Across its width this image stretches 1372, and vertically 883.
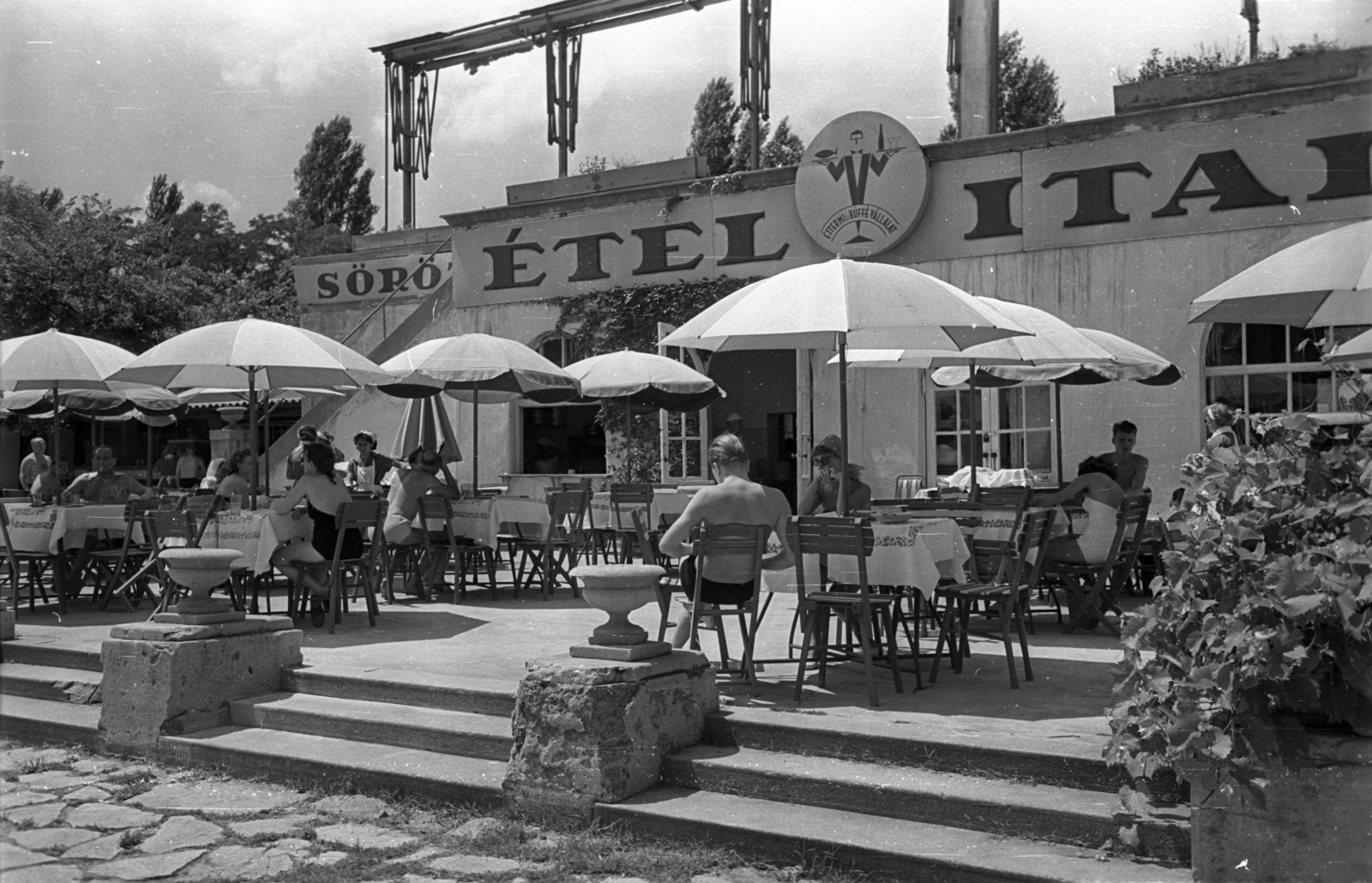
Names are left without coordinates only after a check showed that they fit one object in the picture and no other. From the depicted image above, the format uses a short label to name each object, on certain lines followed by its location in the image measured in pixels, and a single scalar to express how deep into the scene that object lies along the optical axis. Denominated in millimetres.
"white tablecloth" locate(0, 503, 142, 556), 9188
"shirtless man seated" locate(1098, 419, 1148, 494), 8969
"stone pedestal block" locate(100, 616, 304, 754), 6285
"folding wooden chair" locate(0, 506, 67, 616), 8969
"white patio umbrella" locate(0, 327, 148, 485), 9109
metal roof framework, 17188
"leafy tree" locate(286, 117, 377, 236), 41625
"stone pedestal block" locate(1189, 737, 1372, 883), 3508
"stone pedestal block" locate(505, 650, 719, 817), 4980
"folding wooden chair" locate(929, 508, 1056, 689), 6031
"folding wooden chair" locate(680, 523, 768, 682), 5879
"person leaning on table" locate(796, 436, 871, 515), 7473
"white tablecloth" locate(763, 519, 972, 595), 5961
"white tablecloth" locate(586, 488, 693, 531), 11406
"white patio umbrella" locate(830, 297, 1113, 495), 8250
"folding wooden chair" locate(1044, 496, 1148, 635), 7746
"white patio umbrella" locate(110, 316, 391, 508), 8367
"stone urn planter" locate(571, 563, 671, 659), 5301
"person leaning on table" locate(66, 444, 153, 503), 10289
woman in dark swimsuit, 8352
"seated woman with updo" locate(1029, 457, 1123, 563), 7832
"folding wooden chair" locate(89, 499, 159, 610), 9250
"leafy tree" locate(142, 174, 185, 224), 40822
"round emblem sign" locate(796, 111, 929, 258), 14117
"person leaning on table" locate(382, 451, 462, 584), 9867
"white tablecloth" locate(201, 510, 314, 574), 8234
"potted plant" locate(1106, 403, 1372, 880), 3510
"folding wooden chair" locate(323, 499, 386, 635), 8281
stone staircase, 4164
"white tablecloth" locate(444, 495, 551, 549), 9961
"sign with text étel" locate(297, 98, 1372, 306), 11789
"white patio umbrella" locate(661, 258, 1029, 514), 5754
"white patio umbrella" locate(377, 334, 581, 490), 10539
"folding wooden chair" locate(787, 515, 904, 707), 5598
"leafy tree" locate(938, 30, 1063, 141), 36344
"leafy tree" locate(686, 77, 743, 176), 39156
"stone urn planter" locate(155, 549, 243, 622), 6496
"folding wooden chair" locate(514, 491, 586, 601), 10195
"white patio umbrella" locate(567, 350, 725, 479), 12000
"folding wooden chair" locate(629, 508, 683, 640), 6270
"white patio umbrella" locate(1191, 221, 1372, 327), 6340
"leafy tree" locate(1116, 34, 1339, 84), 22438
